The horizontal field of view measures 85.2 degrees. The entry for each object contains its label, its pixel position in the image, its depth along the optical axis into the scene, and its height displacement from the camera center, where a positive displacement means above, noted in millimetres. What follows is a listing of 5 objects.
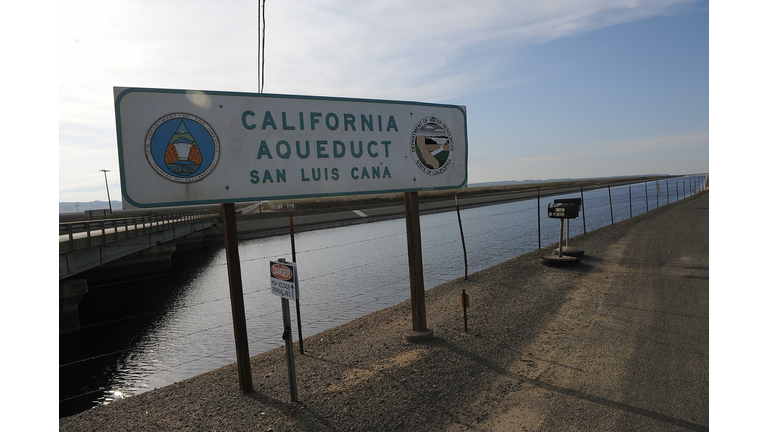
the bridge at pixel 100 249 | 14573 -2365
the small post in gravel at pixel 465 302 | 7816 -2259
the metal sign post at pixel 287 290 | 5496 -1319
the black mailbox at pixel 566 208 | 13828 -1101
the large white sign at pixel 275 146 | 5539 +712
